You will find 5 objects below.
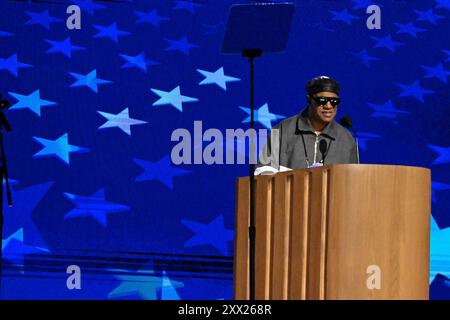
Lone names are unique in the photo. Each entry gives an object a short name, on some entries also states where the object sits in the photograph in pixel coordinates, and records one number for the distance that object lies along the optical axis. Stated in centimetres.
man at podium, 1043
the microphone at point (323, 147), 1042
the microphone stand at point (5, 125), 1033
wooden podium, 838
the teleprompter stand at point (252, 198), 907
